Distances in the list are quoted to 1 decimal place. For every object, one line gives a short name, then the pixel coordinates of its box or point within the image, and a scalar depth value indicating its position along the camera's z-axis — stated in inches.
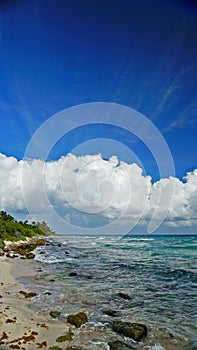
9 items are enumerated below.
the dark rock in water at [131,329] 292.5
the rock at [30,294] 444.0
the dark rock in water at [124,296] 471.5
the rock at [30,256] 1040.7
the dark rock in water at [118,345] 265.2
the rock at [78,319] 322.5
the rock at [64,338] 271.9
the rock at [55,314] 350.4
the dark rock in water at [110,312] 372.2
